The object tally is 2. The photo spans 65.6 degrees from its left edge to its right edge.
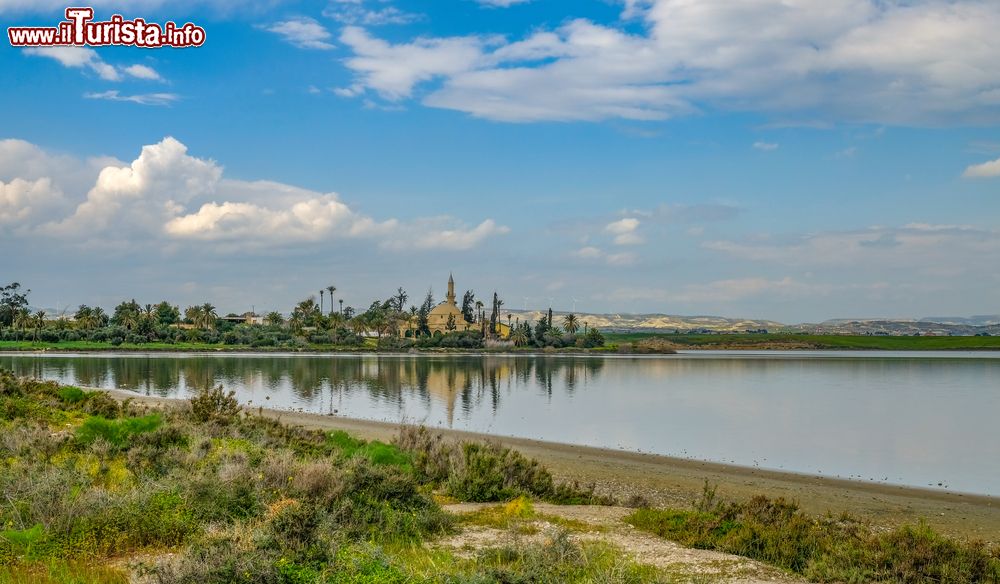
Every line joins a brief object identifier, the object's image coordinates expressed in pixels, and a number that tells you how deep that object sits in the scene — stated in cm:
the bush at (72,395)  2552
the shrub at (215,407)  1948
